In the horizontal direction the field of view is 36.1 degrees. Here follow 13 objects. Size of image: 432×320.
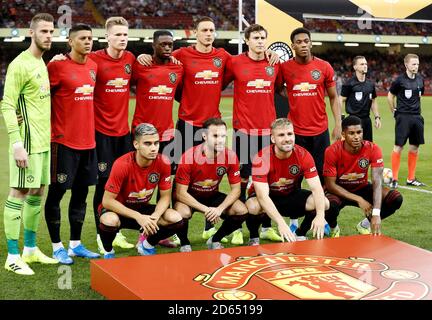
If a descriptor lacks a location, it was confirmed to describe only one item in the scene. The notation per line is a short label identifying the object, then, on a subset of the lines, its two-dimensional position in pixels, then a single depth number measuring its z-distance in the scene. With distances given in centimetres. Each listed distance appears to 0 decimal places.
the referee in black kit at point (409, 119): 932
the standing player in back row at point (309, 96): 627
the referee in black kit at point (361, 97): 907
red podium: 397
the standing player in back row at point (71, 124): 521
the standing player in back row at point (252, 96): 605
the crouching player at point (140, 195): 510
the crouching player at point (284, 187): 545
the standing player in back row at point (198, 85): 600
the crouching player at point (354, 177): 588
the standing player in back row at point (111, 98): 560
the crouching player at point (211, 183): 544
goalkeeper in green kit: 482
